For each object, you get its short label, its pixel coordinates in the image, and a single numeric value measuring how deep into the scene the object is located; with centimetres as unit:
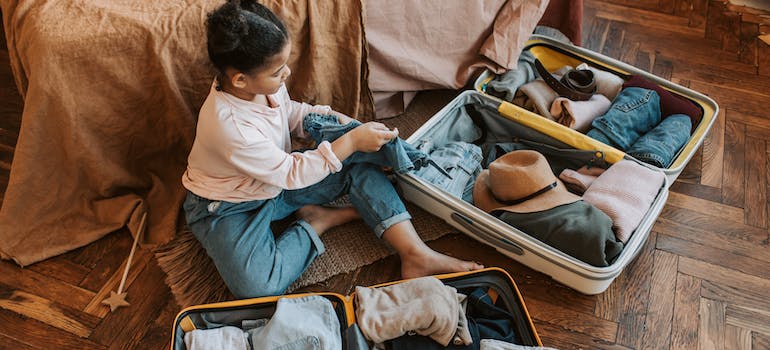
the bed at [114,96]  115
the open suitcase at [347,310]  107
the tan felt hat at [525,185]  121
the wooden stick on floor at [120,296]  121
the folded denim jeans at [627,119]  139
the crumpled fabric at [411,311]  106
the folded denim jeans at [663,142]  133
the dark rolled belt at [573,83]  149
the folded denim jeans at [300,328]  103
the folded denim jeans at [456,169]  132
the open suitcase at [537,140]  117
